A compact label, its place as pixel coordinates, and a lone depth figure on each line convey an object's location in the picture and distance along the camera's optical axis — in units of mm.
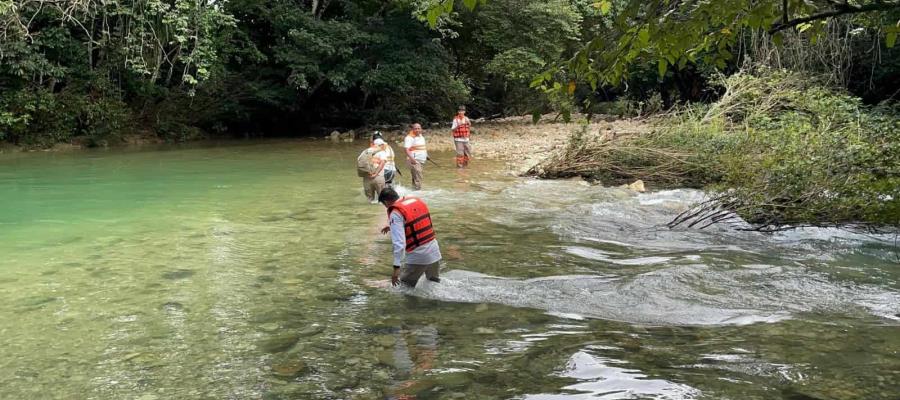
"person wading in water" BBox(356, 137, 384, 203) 14406
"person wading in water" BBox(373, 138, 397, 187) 14510
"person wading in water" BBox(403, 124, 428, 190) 16672
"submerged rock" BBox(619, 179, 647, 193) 16375
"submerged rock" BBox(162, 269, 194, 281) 9155
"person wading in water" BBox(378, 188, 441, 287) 8102
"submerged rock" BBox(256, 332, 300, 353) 6559
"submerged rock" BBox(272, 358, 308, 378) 5941
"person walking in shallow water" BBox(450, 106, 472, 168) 20344
